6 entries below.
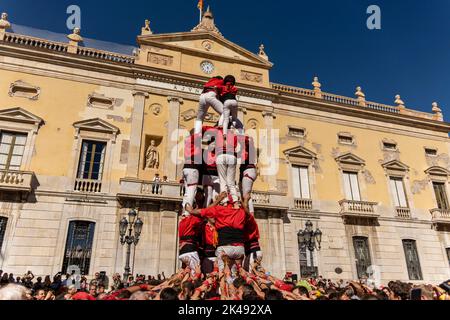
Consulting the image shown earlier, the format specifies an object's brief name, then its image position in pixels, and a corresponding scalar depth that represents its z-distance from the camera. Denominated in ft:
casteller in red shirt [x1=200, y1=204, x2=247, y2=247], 18.92
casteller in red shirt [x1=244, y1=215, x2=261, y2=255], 20.70
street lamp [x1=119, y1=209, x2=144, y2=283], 40.22
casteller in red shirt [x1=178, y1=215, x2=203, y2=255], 19.88
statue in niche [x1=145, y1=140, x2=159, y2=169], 56.18
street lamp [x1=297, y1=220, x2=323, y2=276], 47.39
